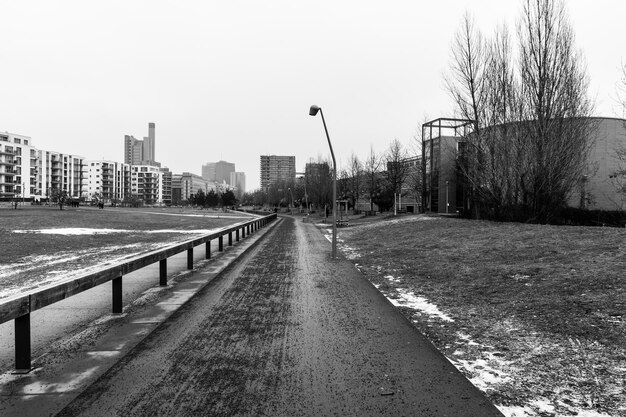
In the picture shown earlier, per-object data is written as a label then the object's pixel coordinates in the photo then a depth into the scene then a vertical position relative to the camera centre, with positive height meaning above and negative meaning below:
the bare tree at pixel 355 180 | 62.41 +3.82
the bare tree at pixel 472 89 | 25.34 +7.32
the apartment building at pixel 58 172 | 133.00 +12.06
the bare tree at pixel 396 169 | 49.88 +4.45
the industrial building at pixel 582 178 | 29.94 +2.66
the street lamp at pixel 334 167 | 13.88 +1.35
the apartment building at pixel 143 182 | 191.25 +11.53
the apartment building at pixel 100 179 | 168.12 +11.42
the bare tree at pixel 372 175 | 57.09 +4.43
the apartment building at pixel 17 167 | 110.25 +11.36
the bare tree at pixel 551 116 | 20.44 +4.42
